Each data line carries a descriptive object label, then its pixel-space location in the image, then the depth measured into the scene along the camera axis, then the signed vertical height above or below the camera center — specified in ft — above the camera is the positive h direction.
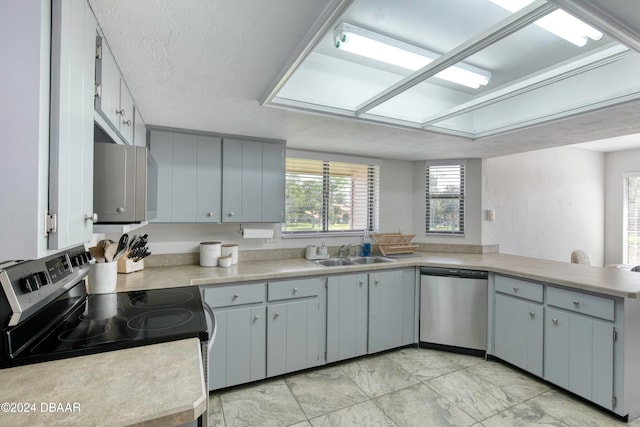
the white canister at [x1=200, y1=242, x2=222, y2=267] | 8.48 -1.21
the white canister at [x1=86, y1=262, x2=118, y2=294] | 5.80 -1.32
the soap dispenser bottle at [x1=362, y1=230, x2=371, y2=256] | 11.14 -1.24
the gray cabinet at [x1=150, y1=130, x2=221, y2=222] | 7.90 +1.01
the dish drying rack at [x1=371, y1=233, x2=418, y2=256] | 10.99 -1.10
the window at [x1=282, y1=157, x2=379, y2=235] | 10.48 +0.64
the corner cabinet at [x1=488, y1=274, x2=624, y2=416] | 6.45 -3.03
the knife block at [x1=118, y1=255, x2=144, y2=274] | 7.54 -1.38
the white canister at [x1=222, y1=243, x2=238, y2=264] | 8.74 -1.15
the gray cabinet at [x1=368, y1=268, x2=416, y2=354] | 9.19 -3.04
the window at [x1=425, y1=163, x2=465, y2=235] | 12.09 +0.66
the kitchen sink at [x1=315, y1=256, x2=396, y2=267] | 10.01 -1.62
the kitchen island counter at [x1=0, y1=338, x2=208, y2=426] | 2.52 -1.74
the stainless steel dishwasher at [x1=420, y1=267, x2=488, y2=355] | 9.23 -3.02
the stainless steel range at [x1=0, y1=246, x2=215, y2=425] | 3.21 -1.63
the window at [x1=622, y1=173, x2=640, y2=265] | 15.87 -0.17
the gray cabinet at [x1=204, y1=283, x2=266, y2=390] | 7.16 -3.07
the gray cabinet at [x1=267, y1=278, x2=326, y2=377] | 7.79 -3.06
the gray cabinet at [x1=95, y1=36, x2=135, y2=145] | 3.66 +1.72
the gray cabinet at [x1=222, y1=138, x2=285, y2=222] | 8.64 +0.97
